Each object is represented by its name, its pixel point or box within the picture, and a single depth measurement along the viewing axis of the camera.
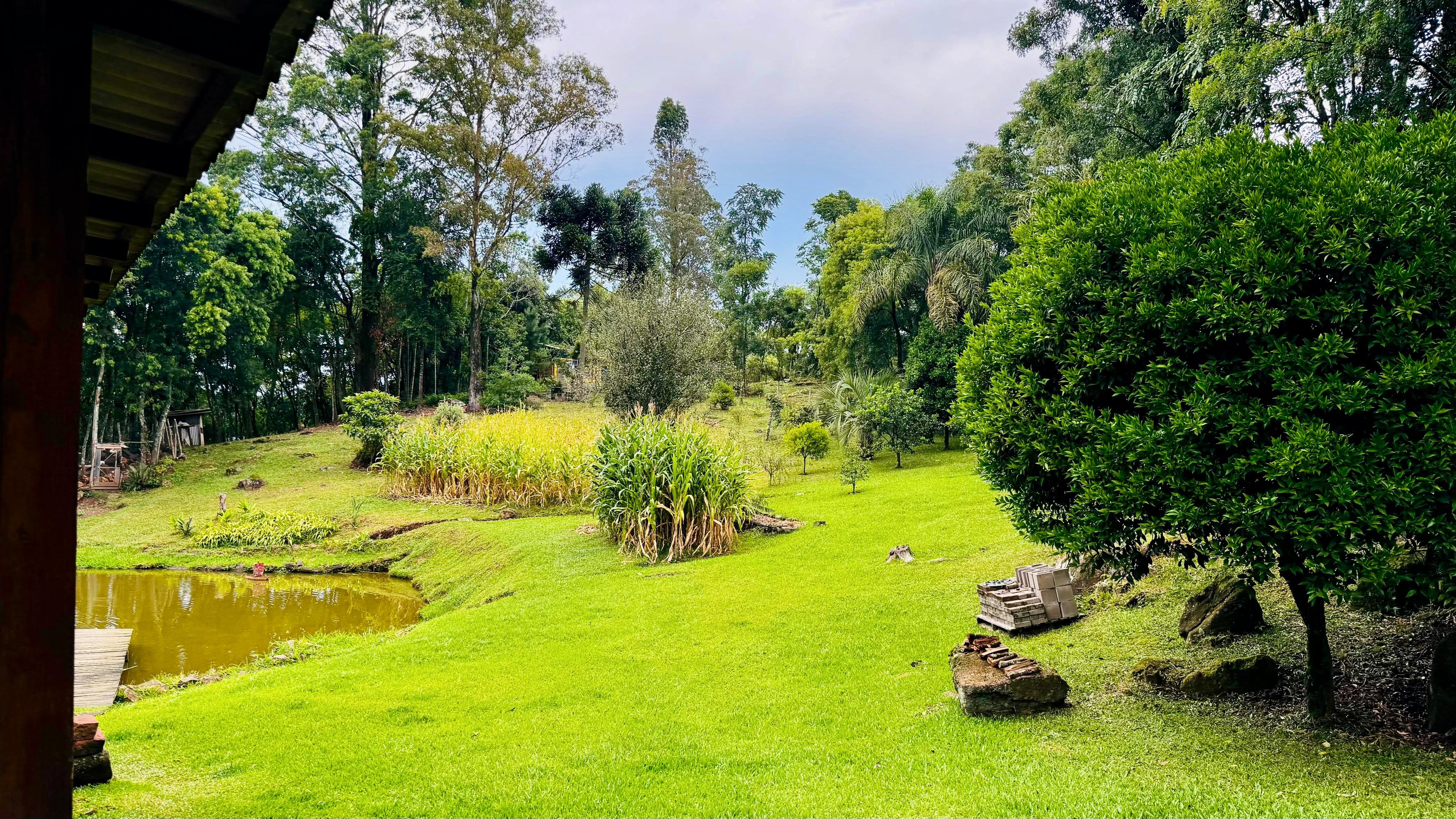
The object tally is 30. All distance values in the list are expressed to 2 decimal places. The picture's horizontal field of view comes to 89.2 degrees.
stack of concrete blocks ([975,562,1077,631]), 6.14
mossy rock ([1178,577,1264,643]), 5.31
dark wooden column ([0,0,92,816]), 1.86
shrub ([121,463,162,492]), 18.47
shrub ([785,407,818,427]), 23.91
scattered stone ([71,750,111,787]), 3.89
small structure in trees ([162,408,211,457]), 22.30
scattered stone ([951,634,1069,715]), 4.60
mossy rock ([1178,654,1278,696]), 4.58
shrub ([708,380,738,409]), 29.31
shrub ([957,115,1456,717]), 3.41
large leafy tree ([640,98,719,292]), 39.31
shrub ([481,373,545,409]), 27.73
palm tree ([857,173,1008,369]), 21.48
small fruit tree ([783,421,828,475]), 18.95
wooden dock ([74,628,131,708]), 6.34
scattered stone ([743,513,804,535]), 11.75
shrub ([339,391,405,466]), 19.62
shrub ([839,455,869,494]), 15.27
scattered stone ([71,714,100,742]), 3.90
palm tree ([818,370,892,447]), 19.64
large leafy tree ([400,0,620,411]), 27.27
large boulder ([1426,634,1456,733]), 3.72
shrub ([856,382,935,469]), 19.19
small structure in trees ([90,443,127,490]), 18.28
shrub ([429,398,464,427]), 20.08
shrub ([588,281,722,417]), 19.52
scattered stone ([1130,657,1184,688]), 4.78
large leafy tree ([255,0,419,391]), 27.23
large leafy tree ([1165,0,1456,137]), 9.51
